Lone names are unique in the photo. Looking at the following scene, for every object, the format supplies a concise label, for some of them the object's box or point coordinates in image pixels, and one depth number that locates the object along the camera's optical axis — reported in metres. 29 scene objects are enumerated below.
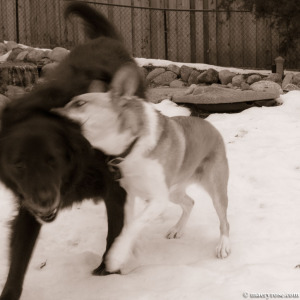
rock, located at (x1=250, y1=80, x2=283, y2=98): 7.69
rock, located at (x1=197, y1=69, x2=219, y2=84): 9.48
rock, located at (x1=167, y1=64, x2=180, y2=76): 9.86
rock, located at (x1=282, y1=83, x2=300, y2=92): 8.27
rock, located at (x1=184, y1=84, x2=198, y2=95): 7.71
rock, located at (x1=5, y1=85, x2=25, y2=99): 7.53
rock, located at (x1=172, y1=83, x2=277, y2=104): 6.89
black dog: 2.37
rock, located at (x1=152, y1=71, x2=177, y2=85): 9.61
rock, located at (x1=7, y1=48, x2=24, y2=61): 9.87
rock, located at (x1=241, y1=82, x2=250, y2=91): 8.45
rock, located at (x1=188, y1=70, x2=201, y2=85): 9.64
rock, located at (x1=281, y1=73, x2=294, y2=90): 9.03
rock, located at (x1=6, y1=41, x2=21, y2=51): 10.66
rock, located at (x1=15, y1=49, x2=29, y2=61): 9.66
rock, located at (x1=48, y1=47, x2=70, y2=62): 9.70
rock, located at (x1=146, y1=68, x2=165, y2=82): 9.72
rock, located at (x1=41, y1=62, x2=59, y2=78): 8.28
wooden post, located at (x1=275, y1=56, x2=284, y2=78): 9.38
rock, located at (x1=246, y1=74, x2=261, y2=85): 9.07
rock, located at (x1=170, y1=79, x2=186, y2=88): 9.38
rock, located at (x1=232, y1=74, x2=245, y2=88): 9.11
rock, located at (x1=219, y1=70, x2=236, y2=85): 9.41
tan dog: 2.71
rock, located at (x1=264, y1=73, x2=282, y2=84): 9.27
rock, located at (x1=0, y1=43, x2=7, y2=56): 10.46
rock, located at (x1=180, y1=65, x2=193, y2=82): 9.74
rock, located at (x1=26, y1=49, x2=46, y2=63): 9.66
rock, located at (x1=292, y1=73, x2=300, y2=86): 9.15
